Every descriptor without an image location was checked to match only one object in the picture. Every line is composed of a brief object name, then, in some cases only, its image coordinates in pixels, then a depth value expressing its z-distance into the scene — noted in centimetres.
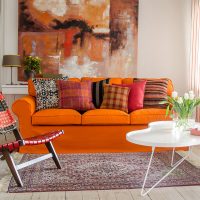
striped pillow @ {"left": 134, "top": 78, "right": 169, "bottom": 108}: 445
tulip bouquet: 310
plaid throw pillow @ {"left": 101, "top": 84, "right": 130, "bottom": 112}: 429
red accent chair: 283
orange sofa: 397
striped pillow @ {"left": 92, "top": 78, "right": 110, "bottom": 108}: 450
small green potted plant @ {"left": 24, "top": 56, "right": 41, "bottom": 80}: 558
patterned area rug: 291
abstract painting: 578
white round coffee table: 260
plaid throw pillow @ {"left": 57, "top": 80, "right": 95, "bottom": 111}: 429
